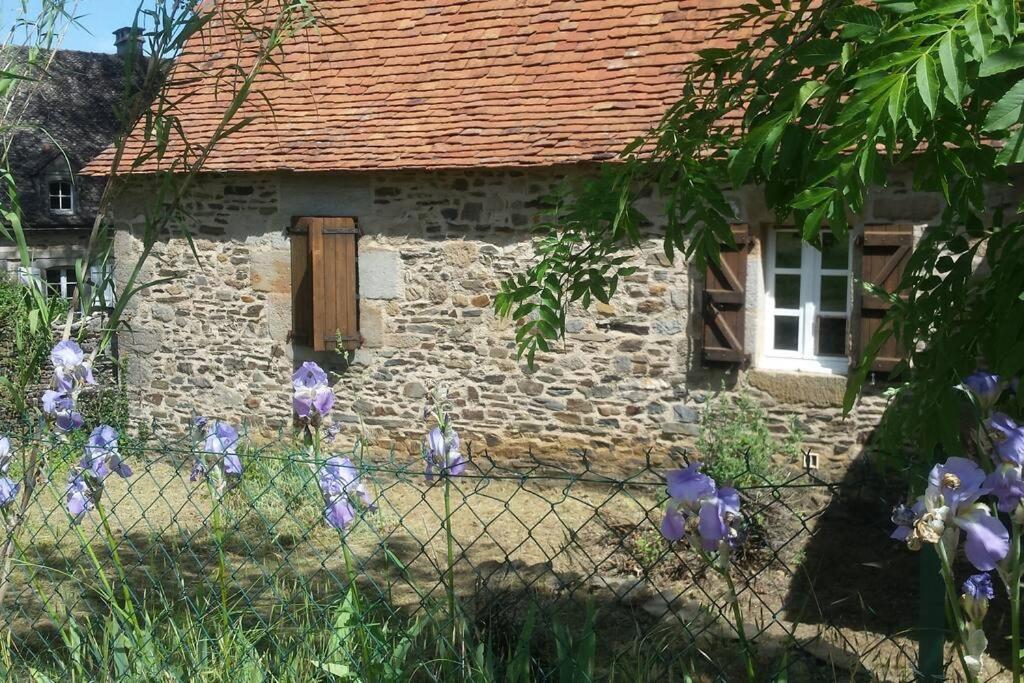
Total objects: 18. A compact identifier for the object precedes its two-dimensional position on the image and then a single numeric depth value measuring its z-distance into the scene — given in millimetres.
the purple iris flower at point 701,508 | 2125
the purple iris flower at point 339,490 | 2986
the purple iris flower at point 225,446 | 3258
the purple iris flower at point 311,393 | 3174
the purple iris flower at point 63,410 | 3289
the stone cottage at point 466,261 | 8508
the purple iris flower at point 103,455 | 3229
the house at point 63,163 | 19062
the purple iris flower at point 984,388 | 2252
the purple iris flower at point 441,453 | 2932
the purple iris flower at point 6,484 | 3334
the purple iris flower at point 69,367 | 3206
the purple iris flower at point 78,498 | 3307
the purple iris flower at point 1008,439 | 1982
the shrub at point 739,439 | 8039
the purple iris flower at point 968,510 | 1896
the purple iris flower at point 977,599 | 2031
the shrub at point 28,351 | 3043
